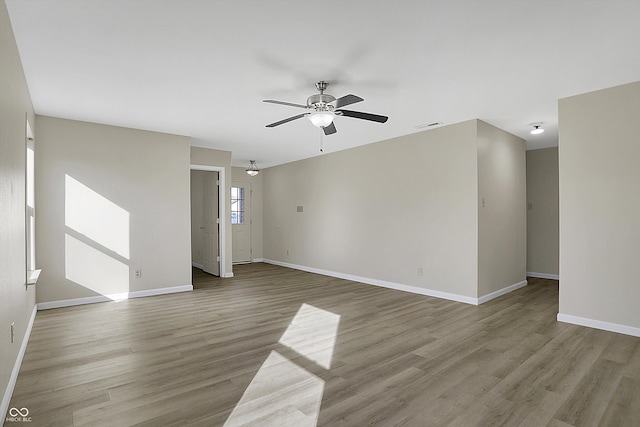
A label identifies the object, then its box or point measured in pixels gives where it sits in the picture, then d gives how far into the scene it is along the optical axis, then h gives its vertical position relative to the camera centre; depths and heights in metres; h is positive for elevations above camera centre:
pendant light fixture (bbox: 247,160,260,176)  8.11 +1.14
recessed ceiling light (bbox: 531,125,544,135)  5.03 +1.26
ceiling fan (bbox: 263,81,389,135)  3.28 +1.05
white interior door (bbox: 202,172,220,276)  6.95 -0.25
